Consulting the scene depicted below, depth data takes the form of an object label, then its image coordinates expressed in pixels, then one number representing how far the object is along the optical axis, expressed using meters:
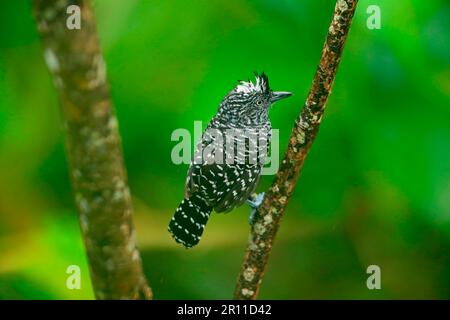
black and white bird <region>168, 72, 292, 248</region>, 1.07
